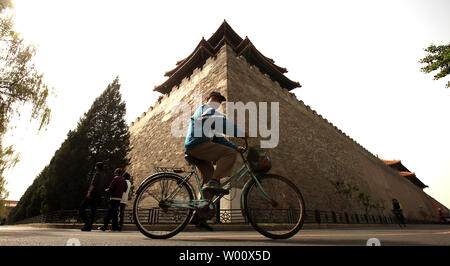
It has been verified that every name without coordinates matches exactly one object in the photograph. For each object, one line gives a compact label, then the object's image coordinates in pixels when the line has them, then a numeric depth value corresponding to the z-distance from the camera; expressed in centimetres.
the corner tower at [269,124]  1098
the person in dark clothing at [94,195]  488
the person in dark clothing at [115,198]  492
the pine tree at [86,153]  903
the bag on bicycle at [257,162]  247
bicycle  234
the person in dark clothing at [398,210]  952
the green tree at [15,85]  811
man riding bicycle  244
